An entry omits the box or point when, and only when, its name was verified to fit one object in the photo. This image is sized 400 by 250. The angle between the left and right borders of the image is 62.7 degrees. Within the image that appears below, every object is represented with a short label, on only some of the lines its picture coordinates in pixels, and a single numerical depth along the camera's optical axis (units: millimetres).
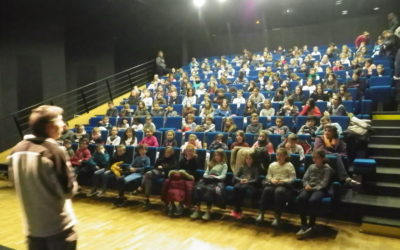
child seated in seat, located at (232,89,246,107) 6730
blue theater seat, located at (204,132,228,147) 5195
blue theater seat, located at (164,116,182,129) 6211
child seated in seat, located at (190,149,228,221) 3893
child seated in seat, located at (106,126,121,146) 5707
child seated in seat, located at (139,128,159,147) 5293
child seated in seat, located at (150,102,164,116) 6863
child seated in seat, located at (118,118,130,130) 6449
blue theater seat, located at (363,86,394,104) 5505
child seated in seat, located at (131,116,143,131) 6229
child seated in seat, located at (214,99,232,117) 6262
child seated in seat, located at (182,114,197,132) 5810
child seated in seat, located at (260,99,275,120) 5781
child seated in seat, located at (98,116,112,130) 6727
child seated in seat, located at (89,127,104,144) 5777
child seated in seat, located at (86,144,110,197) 4928
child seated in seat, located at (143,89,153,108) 7945
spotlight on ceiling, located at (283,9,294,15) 11250
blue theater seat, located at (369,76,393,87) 5857
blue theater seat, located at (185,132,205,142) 5312
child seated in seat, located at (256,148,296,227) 3525
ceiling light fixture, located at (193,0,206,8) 9754
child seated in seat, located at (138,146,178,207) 4395
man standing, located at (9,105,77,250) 1302
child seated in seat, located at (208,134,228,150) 4695
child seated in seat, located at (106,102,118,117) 7405
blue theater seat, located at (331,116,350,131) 4836
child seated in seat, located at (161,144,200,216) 4031
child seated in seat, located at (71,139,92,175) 5086
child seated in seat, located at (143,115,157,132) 5963
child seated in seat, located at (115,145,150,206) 4527
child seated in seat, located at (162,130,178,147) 5145
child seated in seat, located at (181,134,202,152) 4703
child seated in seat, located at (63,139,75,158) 5250
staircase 3306
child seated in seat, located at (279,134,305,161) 4152
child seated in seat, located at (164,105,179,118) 6782
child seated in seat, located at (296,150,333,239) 3377
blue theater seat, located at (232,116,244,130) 5626
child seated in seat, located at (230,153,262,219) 3813
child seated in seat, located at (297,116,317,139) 4738
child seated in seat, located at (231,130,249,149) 4492
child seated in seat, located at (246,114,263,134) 5191
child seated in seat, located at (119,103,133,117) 7145
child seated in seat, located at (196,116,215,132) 5602
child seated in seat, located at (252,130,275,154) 4387
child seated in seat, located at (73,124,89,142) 6091
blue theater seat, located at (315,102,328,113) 5662
